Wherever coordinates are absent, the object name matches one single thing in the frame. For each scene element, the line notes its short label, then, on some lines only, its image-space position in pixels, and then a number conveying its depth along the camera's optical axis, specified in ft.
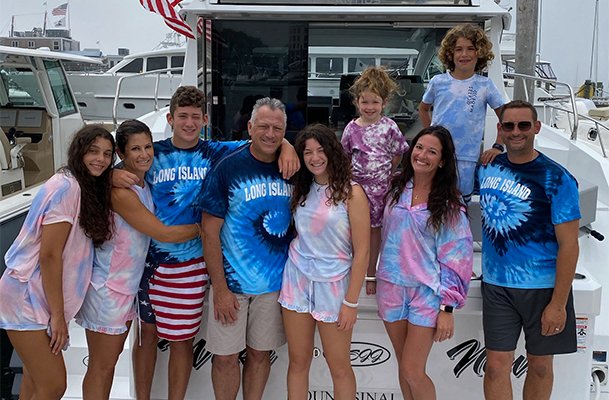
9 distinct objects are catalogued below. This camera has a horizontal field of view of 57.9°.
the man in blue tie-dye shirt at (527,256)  7.82
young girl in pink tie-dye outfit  9.64
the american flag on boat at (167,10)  14.52
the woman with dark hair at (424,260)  8.05
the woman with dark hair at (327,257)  8.11
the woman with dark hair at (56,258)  7.71
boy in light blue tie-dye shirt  9.88
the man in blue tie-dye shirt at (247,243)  8.25
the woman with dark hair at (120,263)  8.23
